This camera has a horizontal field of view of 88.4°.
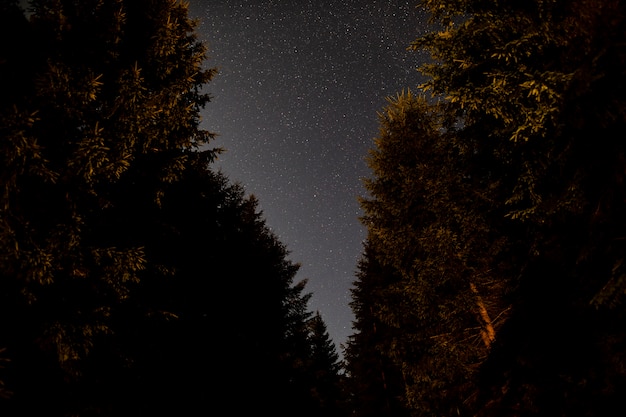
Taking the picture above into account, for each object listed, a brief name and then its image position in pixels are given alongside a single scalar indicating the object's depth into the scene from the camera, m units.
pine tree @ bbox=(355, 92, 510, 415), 8.20
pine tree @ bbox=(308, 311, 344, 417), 22.22
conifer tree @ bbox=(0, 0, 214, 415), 4.53
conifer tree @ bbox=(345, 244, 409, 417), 17.97
